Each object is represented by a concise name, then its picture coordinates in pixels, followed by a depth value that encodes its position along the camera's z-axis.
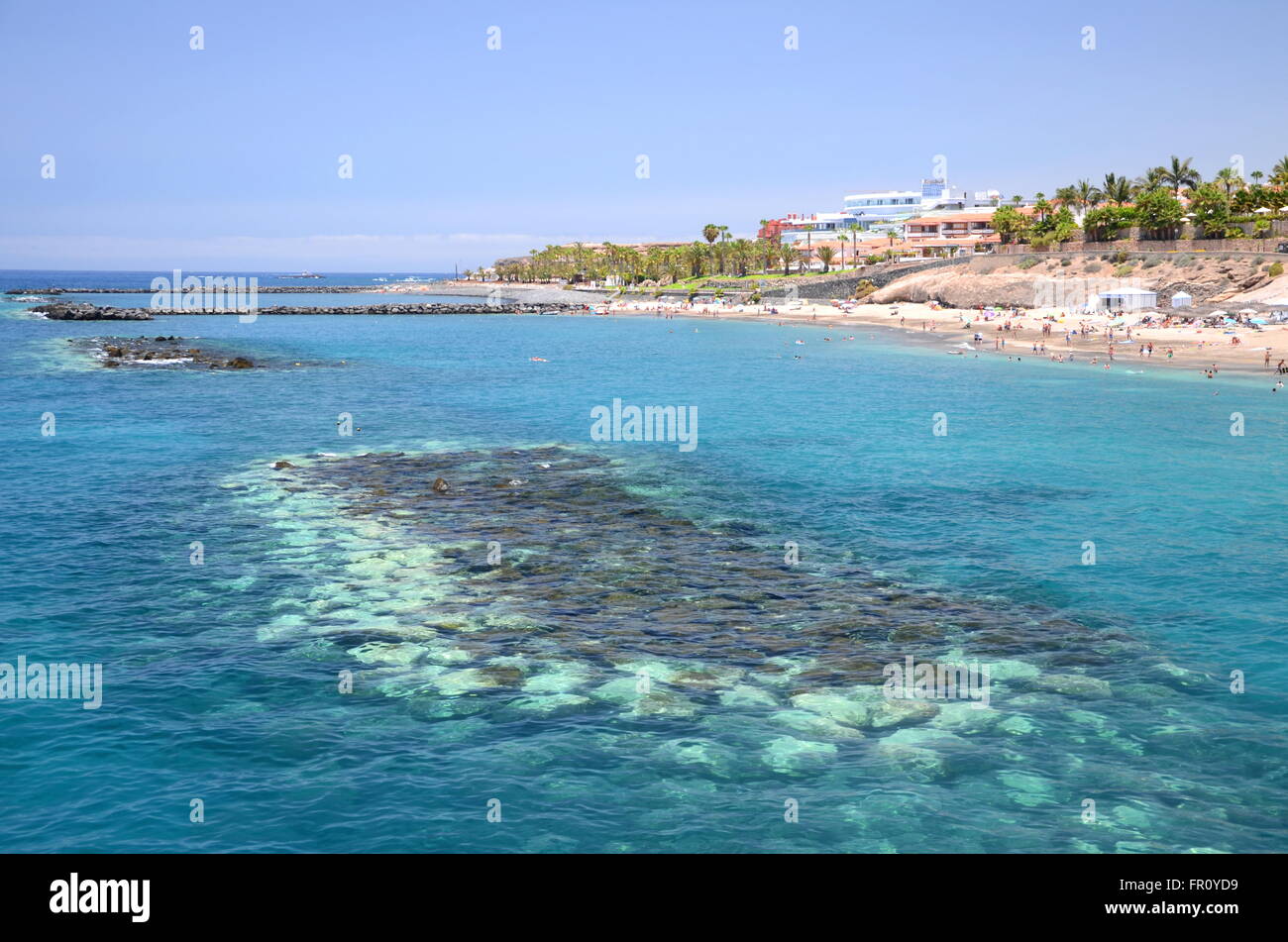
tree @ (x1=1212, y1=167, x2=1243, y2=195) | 121.80
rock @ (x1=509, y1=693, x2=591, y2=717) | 19.25
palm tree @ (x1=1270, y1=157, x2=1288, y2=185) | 110.07
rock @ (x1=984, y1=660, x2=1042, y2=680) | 20.95
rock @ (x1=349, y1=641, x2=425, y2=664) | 21.72
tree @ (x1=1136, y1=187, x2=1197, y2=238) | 111.50
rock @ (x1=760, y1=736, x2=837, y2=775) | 17.06
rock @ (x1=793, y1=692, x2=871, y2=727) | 18.91
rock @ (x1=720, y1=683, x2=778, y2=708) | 19.50
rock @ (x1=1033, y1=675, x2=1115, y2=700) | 20.19
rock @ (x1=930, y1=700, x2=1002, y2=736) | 18.59
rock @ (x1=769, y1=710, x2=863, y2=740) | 18.33
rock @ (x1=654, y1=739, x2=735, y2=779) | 17.00
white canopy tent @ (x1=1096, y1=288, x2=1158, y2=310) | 102.19
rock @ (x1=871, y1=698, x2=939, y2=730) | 18.78
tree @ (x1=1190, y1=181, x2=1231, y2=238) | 106.94
